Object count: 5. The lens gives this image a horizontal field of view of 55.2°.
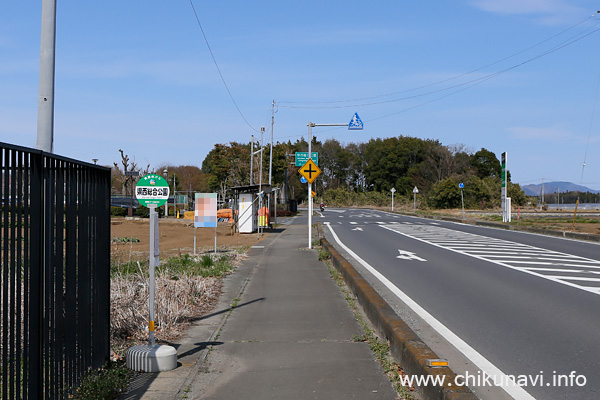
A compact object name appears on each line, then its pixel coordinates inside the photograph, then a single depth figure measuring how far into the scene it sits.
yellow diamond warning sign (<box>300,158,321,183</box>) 20.53
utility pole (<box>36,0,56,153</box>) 6.09
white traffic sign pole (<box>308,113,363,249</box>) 28.06
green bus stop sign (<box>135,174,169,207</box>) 7.01
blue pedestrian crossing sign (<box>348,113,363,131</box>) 28.11
